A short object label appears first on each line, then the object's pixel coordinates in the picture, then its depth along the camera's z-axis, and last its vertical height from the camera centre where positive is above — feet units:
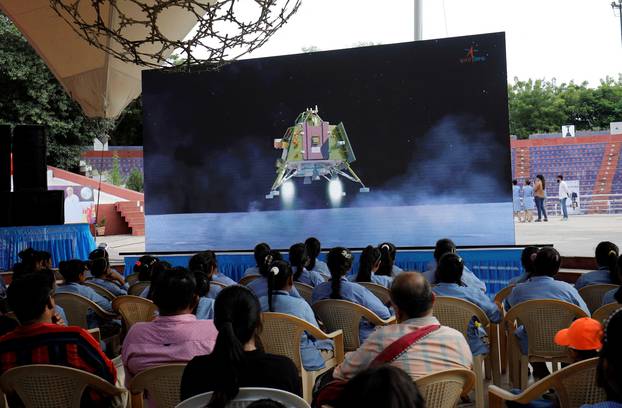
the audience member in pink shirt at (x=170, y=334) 9.32 -1.54
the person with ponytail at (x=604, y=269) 14.60 -1.30
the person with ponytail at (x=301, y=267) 17.48 -1.24
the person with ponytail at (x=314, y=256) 20.14 -1.11
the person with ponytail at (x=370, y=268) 16.29 -1.23
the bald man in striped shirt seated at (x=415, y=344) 7.66 -1.46
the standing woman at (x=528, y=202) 53.78 +0.88
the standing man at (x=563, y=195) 52.85 +1.34
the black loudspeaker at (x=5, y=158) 35.45 +3.72
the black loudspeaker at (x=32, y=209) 34.65 +0.98
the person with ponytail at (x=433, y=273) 16.43 -1.43
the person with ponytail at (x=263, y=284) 13.75 -1.37
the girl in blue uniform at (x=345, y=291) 13.79 -1.52
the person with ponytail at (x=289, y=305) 12.15 -1.55
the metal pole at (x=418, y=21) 31.30 +9.13
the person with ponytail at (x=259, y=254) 19.78 -0.98
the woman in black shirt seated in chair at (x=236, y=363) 6.91 -1.49
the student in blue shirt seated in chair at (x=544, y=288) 12.71 -1.45
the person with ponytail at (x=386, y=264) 18.35 -1.27
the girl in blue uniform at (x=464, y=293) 13.15 -1.54
